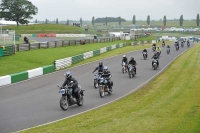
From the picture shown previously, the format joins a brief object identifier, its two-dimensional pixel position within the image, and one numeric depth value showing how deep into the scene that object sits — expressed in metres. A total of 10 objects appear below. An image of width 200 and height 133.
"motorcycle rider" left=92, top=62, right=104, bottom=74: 25.38
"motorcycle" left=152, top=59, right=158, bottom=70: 35.78
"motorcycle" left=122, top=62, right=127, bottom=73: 33.12
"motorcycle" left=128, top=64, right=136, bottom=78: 30.17
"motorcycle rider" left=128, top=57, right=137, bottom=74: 30.39
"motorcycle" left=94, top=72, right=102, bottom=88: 25.03
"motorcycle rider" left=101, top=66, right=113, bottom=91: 22.15
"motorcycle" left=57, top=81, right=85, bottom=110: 17.30
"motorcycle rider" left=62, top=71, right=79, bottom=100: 17.62
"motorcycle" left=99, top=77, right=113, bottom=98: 21.32
